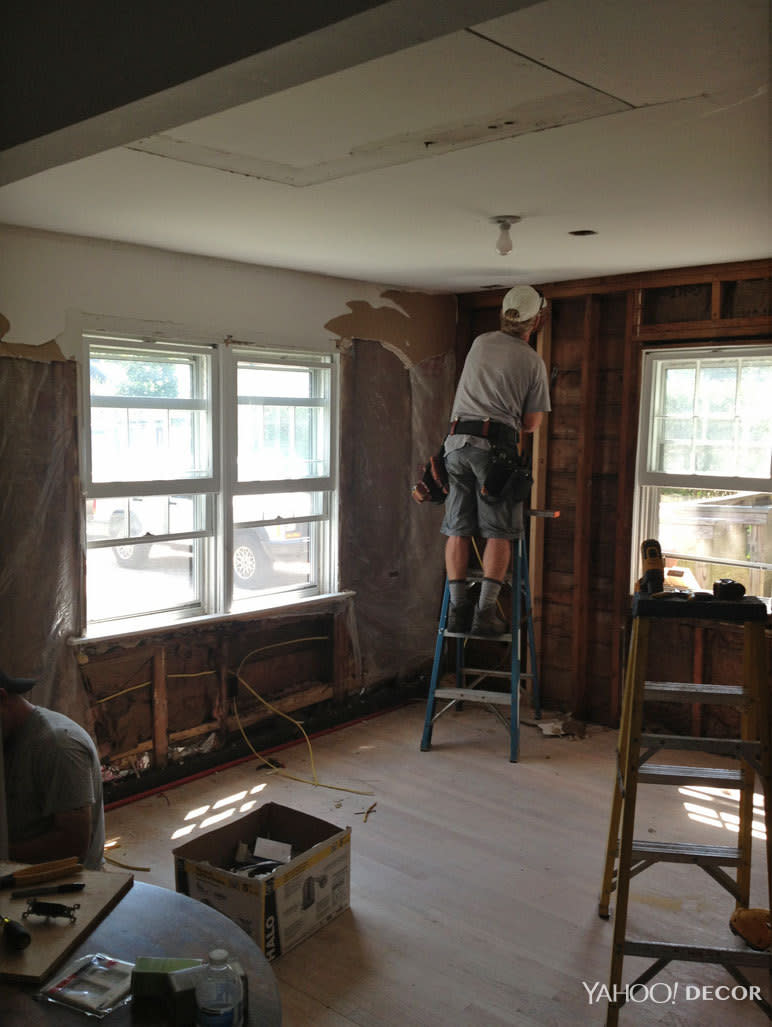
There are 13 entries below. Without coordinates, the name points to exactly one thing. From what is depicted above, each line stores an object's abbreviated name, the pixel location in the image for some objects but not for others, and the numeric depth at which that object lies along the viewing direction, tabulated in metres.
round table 1.51
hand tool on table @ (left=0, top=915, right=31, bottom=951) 1.68
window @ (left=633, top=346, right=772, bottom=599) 4.37
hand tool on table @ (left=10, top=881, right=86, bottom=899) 1.87
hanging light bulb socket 3.23
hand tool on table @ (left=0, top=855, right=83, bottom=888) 1.91
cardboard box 2.76
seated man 2.41
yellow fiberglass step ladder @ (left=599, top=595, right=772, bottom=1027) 2.43
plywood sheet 1.62
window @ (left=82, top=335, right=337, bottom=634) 3.95
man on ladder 4.18
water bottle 1.48
